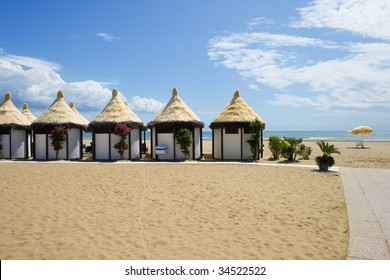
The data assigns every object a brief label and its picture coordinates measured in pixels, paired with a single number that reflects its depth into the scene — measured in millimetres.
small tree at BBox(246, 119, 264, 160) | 17656
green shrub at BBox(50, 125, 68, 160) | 18969
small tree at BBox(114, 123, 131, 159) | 18562
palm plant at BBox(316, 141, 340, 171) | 13459
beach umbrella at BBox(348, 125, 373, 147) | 30984
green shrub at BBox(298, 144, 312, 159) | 18812
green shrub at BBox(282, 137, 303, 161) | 17844
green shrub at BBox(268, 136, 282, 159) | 19195
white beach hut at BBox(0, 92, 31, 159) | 20141
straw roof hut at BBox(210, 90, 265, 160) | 18594
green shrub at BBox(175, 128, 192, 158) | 18172
